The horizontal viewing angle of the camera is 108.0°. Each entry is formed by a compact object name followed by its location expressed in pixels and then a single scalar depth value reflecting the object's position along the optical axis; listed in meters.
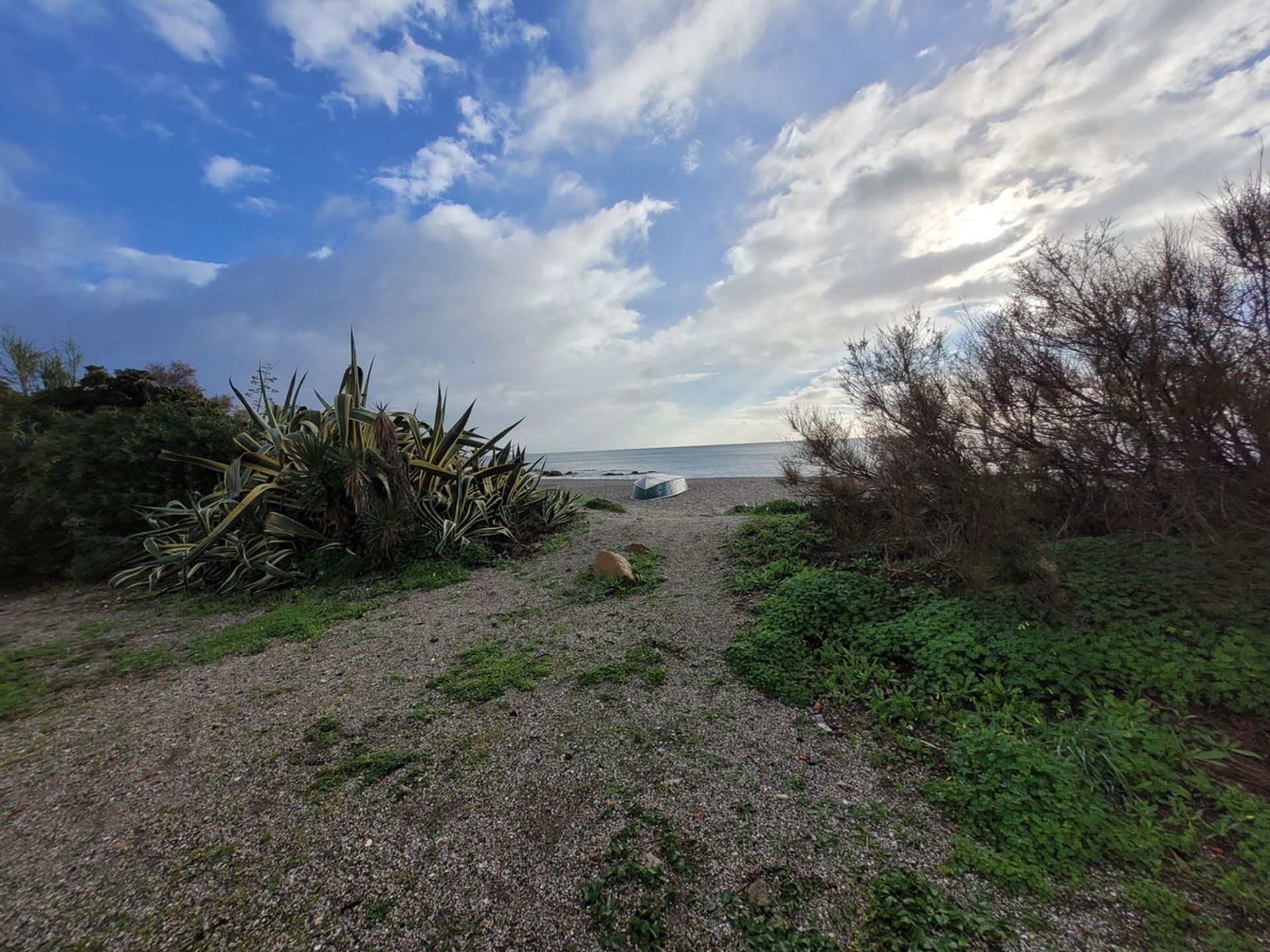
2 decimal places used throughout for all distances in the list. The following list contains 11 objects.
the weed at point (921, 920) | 1.59
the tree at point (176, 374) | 15.67
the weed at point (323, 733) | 2.89
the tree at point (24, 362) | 15.55
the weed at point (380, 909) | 1.74
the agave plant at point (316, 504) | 6.43
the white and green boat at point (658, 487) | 16.34
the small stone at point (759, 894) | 1.77
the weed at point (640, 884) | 1.67
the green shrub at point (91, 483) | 7.17
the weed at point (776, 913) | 1.61
